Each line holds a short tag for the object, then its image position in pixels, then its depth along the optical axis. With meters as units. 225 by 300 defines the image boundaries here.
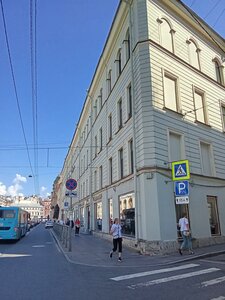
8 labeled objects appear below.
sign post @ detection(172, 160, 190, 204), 9.46
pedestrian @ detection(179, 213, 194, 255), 9.61
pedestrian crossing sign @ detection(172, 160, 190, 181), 9.73
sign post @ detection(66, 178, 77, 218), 11.78
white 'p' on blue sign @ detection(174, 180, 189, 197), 9.49
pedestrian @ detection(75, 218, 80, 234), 20.19
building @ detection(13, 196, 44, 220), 108.07
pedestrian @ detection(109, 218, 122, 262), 9.30
